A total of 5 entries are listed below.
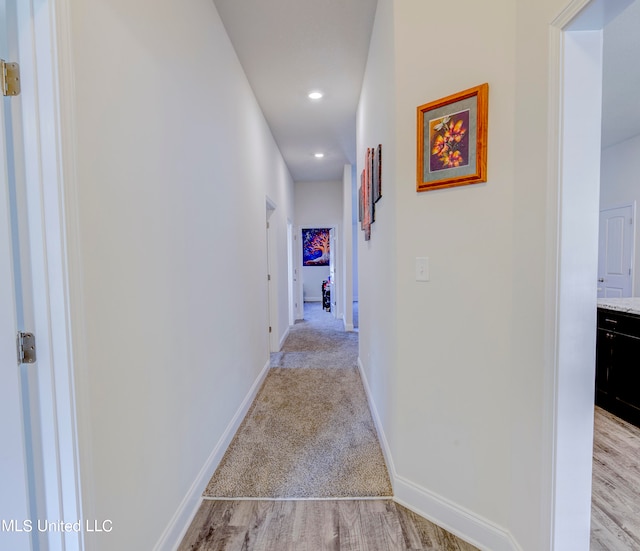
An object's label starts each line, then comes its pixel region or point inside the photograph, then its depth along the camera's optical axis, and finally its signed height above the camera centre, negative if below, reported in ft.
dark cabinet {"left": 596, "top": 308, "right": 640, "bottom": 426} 7.69 -2.75
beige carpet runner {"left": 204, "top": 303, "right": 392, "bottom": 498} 5.84 -4.11
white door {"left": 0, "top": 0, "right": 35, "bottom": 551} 2.75 -1.18
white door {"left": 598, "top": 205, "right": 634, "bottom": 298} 14.43 +0.18
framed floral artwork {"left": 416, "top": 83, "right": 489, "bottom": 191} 4.50 +1.75
